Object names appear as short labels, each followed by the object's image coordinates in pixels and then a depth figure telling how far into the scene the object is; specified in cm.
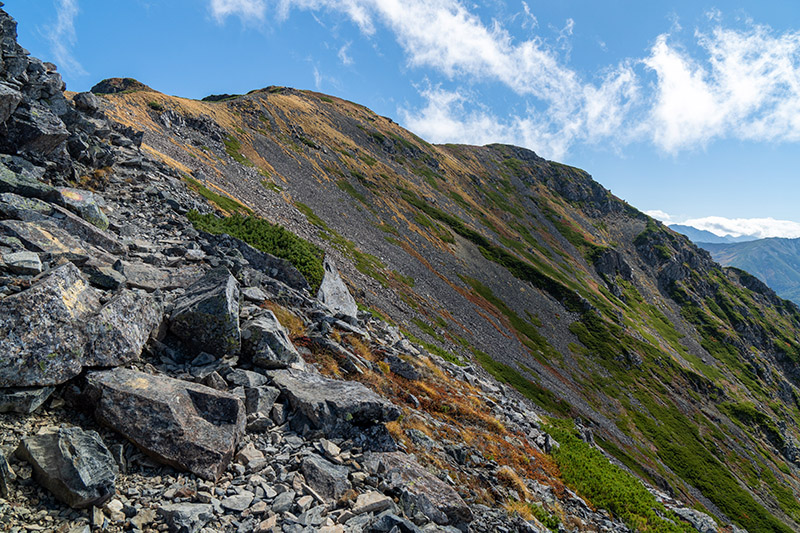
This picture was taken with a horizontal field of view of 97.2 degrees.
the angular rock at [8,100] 1558
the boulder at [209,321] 1101
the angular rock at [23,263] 903
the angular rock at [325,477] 831
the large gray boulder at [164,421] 759
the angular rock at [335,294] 2499
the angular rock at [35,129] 1662
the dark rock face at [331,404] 1034
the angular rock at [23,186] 1323
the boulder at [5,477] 577
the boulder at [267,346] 1174
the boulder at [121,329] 833
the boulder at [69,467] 609
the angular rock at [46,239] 1052
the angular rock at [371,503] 809
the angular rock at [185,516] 636
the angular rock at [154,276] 1219
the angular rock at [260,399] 991
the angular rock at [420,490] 900
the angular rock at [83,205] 1467
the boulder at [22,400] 667
